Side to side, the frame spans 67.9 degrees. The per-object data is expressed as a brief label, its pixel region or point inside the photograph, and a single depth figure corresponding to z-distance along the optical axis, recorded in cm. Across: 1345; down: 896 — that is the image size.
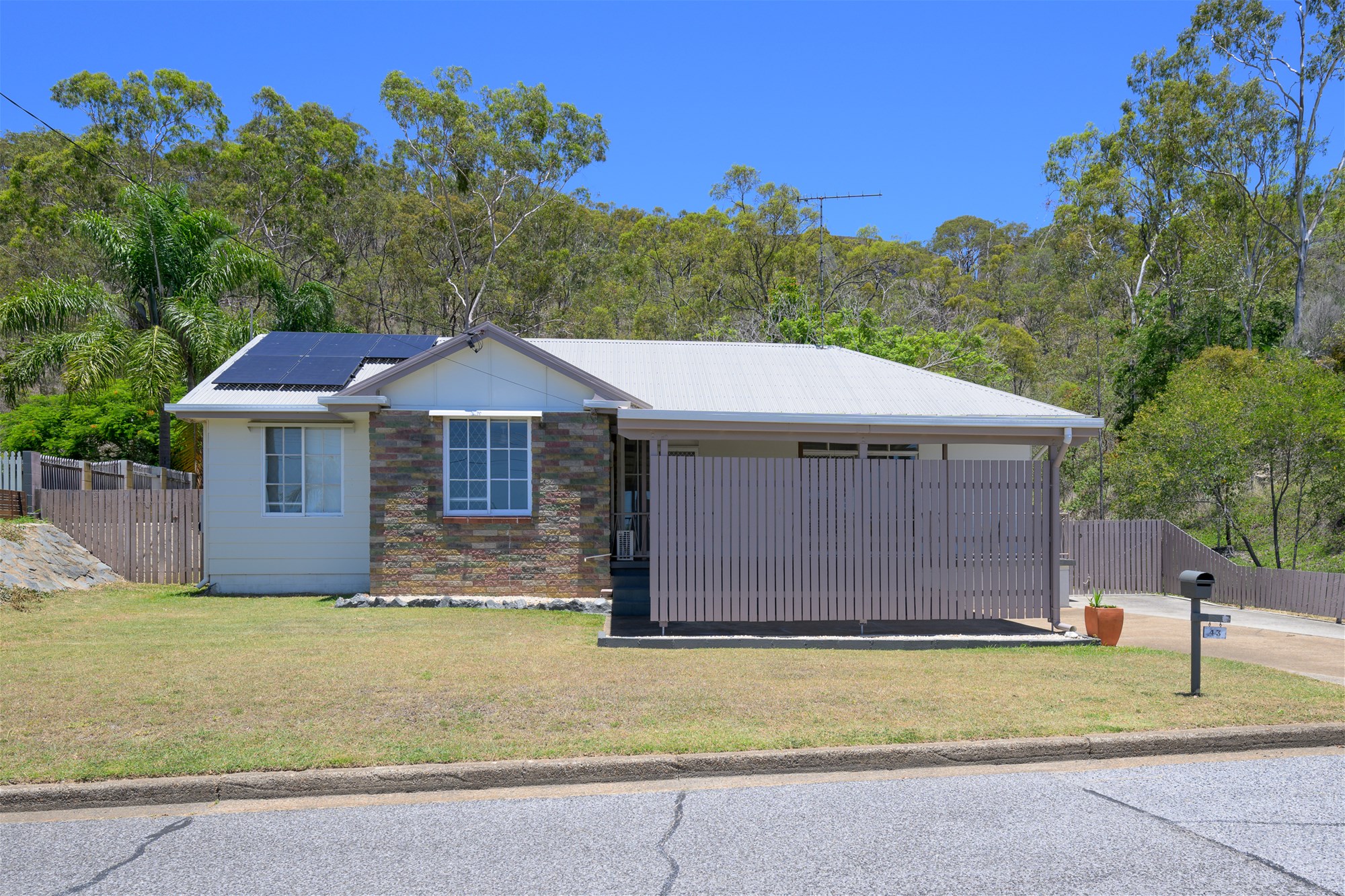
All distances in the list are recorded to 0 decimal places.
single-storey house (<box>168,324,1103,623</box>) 1209
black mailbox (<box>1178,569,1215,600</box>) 816
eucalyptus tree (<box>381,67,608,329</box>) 3856
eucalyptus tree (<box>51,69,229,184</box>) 3756
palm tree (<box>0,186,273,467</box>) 2000
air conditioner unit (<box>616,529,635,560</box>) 1496
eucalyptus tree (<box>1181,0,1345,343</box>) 3441
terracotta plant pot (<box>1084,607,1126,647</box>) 1163
